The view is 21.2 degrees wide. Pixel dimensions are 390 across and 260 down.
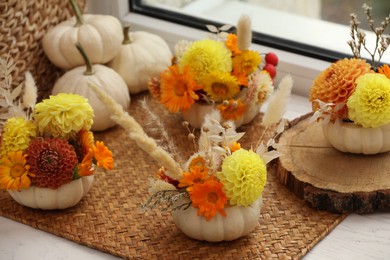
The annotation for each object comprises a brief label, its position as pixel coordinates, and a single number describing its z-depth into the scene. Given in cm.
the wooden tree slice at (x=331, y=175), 103
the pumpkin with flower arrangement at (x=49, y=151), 102
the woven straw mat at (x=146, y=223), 100
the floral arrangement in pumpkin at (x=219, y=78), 113
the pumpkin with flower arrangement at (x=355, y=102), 102
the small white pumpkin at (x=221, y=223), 98
